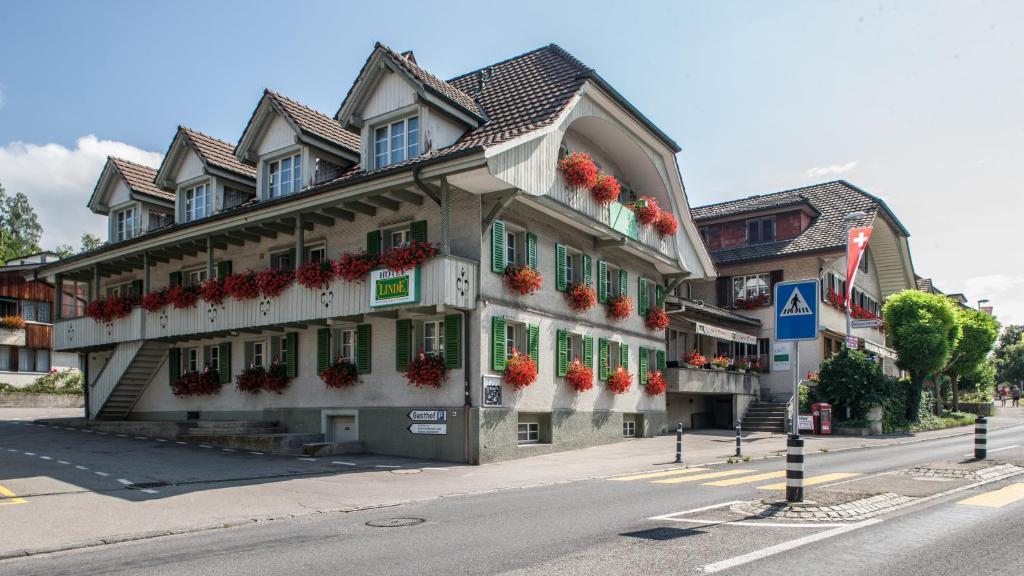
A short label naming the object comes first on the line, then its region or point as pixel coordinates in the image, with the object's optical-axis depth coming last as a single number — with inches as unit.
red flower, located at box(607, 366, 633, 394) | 971.9
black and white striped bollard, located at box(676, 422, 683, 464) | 738.4
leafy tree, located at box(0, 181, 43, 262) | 2979.8
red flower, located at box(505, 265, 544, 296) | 792.3
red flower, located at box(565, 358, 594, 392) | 884.0
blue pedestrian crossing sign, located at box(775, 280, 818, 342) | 405.1
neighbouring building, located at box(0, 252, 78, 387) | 1747.0
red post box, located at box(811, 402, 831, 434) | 1167.6
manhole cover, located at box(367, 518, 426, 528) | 388.2
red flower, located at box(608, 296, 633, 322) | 989.2
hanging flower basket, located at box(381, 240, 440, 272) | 717.9
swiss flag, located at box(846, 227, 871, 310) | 1208.2
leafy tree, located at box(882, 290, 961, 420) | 1362.0
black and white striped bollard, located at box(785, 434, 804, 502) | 400.8
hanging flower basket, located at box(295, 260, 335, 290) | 797.2
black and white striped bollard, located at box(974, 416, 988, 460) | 657.0
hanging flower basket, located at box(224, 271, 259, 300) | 879.1
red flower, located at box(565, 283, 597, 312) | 903.7
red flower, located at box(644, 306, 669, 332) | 1102.4
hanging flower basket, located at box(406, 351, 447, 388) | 744.3
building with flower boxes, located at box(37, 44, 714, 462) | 749.3
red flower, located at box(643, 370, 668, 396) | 1074.1
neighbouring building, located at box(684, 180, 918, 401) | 1456.7
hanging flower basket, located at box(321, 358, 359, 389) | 827.4
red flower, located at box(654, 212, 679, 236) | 1071.6
